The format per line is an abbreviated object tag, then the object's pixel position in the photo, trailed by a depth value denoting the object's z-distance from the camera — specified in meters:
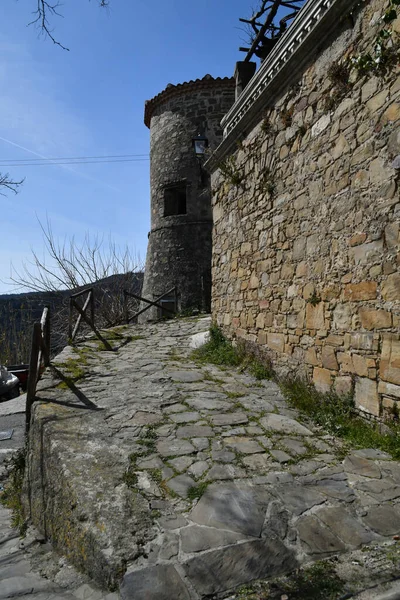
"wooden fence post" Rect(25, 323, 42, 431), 3.82
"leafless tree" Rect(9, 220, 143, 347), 12.38
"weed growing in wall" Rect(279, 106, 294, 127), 4.15
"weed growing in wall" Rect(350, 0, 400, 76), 2.73
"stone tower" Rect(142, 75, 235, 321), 11.95
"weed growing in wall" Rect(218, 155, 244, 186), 5.52
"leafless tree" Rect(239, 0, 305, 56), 6.71
